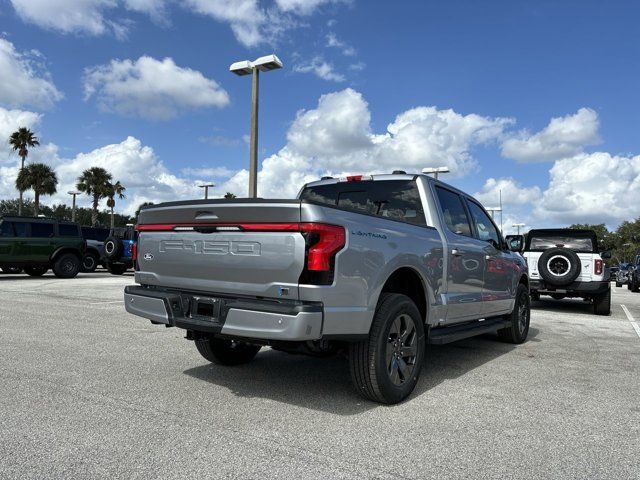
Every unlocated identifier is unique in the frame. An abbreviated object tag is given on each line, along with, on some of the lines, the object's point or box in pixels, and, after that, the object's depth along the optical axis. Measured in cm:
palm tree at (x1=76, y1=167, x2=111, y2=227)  5312
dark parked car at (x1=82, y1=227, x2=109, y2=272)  2234
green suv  1630
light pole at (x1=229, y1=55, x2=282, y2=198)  1313
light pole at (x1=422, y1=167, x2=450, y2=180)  2286
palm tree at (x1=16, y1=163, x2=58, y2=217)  4791
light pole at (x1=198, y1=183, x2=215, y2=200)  3415
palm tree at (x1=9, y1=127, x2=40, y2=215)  4766
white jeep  1070
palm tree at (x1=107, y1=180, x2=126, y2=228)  5362
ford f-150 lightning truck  340
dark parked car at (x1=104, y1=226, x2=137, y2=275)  2075
